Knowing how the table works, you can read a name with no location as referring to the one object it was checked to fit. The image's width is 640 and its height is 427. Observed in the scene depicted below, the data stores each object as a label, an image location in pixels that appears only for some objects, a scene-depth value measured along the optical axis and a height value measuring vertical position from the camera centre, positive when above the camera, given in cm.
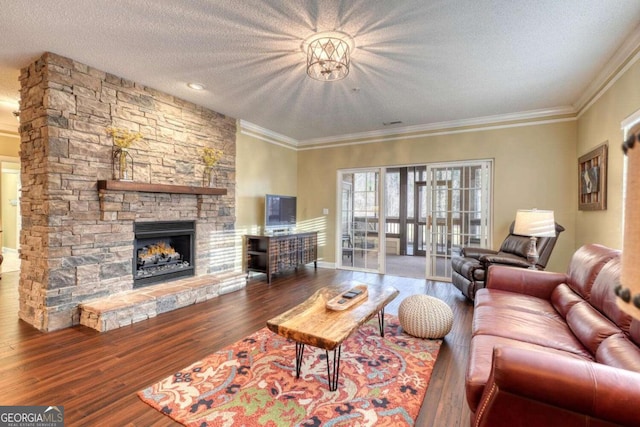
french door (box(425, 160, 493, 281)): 484 +2
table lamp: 317 -15
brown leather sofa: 106 -68
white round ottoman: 274 -100
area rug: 175 -122
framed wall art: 325 +41
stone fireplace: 290 +28
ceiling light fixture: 257 +144
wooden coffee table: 185 -78
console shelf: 491 -74
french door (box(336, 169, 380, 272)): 583 -19
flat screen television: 524 -1
